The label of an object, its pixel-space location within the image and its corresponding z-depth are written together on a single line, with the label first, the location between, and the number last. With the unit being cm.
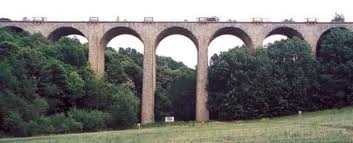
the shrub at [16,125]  3384
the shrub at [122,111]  4372
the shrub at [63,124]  3734
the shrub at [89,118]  4028
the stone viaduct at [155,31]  5247
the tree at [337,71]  4831
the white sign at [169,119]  5174
